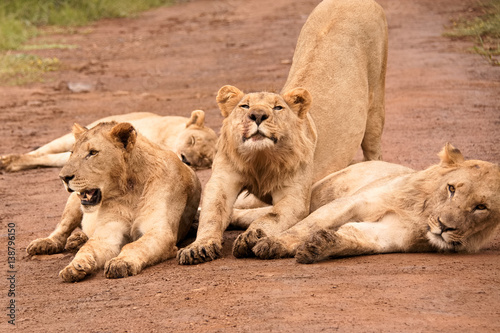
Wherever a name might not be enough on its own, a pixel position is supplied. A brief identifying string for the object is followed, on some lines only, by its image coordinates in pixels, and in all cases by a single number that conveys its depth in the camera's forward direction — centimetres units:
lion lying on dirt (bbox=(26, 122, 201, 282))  1078
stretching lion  1127
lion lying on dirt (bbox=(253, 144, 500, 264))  1012
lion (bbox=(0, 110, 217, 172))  1839
